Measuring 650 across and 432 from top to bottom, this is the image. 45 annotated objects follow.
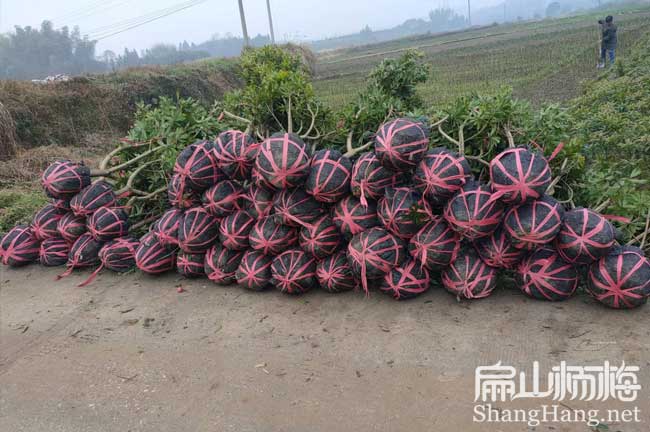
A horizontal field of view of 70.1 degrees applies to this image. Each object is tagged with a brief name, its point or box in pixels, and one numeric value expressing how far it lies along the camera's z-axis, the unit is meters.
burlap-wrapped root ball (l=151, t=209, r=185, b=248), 4.12
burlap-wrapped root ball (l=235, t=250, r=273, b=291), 3.81
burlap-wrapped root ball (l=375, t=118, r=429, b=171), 3.23
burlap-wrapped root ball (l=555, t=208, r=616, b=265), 2.98
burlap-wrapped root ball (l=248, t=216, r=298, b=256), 3.71
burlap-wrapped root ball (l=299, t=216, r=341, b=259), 3.60
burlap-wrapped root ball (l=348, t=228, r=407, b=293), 3.39
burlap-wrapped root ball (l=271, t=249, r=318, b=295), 3.68
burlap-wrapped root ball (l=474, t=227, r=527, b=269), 3.22
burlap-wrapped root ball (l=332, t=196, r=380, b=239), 3.48
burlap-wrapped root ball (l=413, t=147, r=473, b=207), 3.18
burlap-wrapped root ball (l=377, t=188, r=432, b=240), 3.29
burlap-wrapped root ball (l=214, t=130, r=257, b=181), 3.77
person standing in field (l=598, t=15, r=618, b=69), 14.03
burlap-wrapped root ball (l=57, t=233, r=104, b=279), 4.63
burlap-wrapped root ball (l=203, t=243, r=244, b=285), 3.99
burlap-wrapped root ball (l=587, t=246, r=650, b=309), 2.94
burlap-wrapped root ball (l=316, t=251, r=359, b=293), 3.60
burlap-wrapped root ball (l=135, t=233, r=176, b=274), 4.26
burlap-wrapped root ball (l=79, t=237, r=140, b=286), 4.49
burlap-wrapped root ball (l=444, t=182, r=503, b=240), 3.09
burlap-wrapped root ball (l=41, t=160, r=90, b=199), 4.49
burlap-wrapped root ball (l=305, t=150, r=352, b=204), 3.47
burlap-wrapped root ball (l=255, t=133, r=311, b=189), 3.46
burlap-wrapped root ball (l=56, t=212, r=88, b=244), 4.65
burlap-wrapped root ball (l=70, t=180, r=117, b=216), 4.51
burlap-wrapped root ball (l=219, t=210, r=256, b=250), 3.85
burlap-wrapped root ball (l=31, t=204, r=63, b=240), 4.83
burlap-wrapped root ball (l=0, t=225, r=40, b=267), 5.01
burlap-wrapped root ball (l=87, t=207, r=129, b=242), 4.46
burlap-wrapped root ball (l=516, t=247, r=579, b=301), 3.15
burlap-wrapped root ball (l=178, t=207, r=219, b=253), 3.98
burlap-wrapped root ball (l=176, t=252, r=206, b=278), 4.14
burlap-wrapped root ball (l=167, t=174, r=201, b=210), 4.06
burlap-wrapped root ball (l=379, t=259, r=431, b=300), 3.42
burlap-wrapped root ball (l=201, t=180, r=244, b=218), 3.91
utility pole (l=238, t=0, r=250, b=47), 26.59
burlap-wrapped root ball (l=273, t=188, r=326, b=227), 3.58
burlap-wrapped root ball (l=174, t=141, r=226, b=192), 3.93
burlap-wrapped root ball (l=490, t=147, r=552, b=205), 3.00
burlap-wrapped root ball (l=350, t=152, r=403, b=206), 3.40
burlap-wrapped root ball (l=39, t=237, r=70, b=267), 4.87
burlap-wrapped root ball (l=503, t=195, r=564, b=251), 3.02
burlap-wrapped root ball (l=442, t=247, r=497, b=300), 3.30
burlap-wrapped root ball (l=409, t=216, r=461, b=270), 3.29
